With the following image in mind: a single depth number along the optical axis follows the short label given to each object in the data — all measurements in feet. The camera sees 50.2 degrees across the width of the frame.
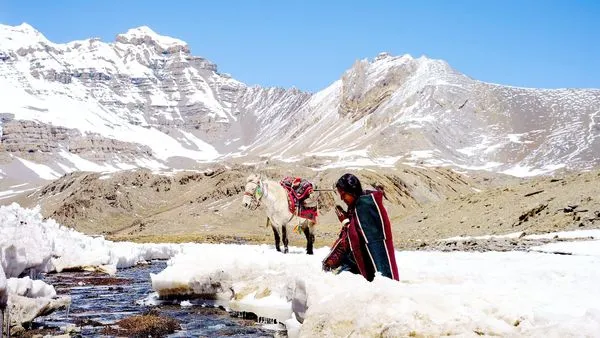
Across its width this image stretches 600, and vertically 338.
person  27.20
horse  61.16
